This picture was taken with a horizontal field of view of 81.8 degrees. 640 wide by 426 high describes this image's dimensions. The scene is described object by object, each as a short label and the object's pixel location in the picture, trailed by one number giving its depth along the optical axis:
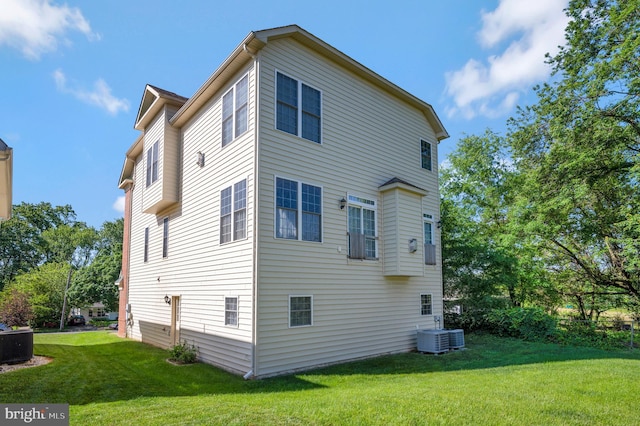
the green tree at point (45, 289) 32.59
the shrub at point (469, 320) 15.82
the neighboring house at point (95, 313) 48.66
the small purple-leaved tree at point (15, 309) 25.67
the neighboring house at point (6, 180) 6.21
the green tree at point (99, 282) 36.28
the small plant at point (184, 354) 10.01
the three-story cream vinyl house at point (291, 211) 8.71
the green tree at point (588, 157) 12.79
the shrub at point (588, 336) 13.27
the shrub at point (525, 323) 14.07
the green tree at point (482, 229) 16.52
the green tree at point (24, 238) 42.66
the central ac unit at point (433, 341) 11.16
